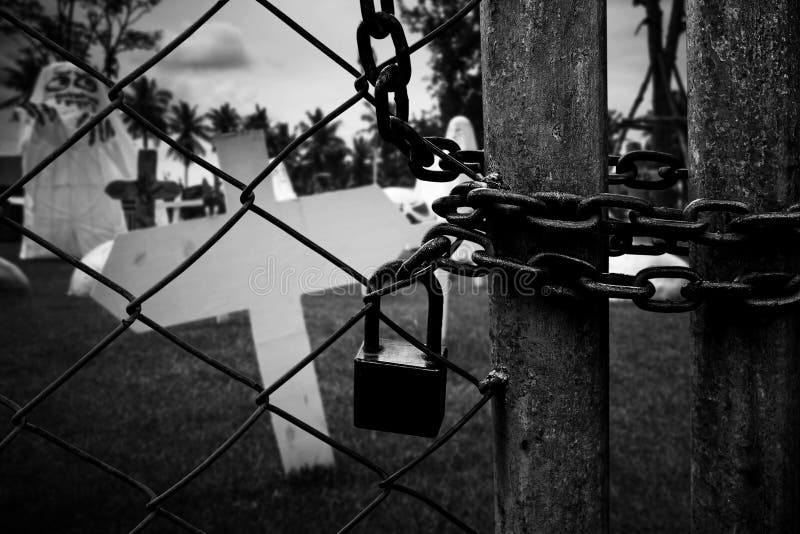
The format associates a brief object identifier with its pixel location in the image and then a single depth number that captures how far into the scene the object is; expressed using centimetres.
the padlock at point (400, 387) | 66
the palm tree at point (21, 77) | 3697
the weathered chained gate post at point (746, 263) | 61
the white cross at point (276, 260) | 225
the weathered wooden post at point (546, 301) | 58
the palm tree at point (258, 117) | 3836
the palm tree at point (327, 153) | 4712
